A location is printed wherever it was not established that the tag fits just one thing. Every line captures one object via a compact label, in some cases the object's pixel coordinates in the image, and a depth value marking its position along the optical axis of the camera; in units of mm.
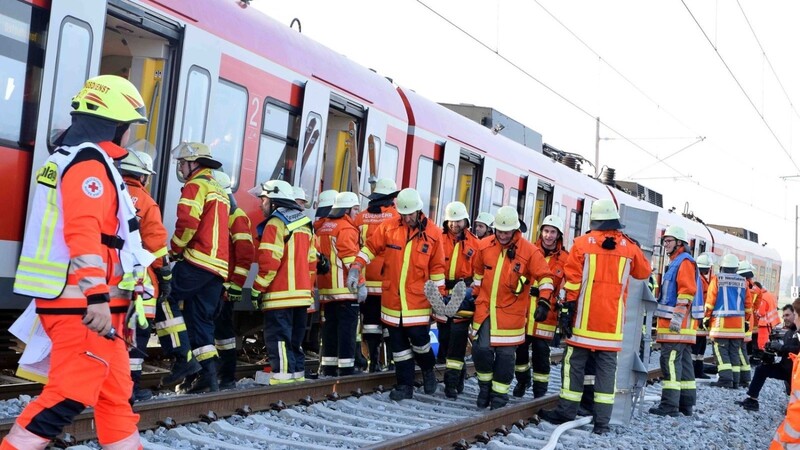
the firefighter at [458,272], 9312
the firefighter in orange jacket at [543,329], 9430
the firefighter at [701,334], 13427
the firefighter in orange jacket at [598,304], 8250
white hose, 7039
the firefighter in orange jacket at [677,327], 9750
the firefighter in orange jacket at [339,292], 9289
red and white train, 6453
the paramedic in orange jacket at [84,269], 3832
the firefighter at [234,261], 8227
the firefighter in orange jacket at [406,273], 8742
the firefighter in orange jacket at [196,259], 7254
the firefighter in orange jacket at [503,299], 8625
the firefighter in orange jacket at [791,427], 5645
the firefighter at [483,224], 11090
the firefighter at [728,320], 13000
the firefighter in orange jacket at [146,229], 6188
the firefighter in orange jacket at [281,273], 8188
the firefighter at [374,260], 9711
